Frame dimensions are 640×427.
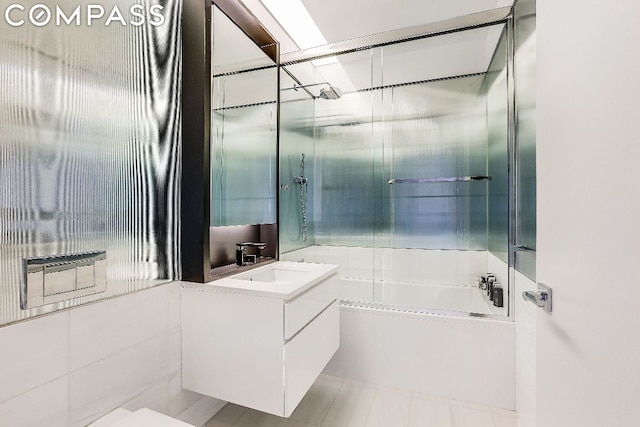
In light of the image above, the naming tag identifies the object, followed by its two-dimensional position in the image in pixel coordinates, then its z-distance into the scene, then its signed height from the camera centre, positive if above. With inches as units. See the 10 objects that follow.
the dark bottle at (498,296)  76.8 -23.0
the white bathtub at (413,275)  85.8 -23.1
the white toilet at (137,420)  41.3 -30.3
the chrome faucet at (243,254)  72.4 -10.7
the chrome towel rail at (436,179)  102.8 +11.6
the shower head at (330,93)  110.5 +45.5
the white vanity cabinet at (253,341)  50.8 -24.2
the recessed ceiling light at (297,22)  80.3 +56.1
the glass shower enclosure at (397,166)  92.9 +16.8
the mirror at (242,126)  63.6 +21.3
